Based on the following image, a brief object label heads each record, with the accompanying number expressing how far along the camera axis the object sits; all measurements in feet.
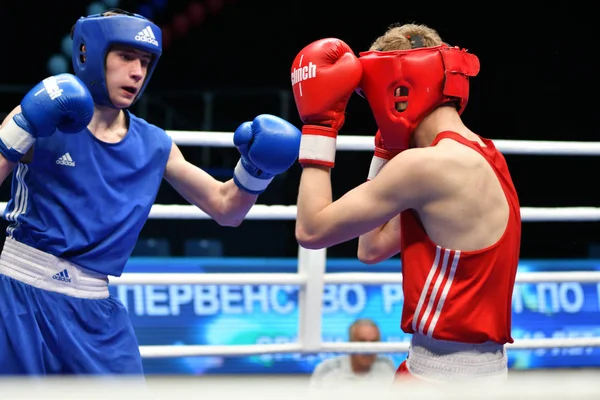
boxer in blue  12.22
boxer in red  11.66
